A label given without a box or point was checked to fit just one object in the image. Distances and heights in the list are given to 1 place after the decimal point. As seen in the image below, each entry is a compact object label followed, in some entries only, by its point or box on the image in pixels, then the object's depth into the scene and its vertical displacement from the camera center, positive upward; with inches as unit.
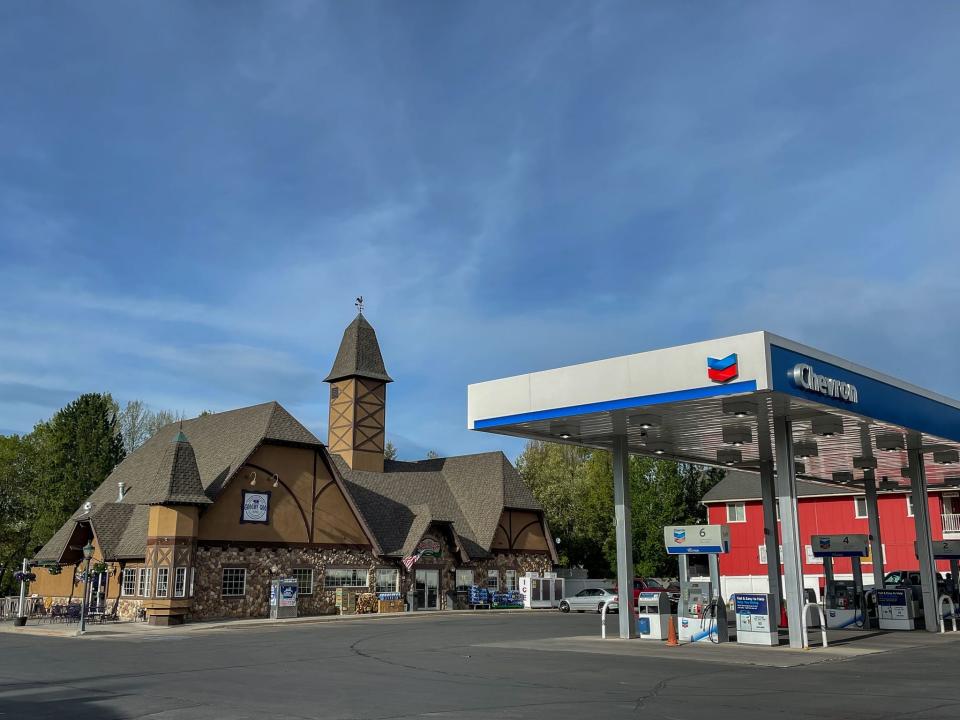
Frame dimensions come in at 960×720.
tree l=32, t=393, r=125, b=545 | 2180.1 +255.7
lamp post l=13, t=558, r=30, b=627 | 1327.5 -86.6
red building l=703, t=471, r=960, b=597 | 1845.5 +63.9
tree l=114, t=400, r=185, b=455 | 2869.1 +420.7
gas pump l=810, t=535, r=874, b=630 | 1047.6 -53.1
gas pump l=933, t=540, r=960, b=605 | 1204.5 -4.4
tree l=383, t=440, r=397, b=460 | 3443.7 +393.7
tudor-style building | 1417.3 +59.3
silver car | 1647.4 -93.5
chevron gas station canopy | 729.6 +132.8
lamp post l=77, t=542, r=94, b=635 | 1214.9 -3.0
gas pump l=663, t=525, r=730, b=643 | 849.5 -45.9
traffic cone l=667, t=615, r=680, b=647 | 836.2 -79.9
